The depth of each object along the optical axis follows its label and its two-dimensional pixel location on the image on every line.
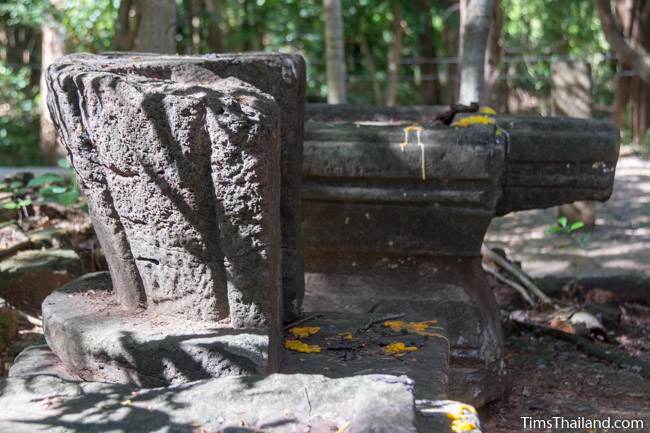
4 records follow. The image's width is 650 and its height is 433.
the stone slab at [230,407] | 1.90
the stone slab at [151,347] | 2.24
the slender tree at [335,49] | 6.60
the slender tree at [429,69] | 13.82
